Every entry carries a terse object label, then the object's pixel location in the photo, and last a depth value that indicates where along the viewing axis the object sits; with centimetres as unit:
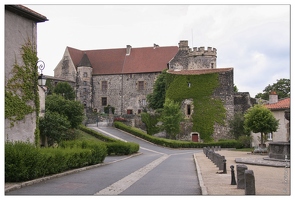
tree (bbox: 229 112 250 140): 4946
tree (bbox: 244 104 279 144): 3341
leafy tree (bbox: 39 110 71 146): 3210
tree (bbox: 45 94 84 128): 3819
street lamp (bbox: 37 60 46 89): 1820
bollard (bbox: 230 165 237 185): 1274
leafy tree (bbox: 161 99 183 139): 5253
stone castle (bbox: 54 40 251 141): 7000
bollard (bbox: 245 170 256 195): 981
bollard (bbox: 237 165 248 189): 1173
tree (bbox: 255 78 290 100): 6869
